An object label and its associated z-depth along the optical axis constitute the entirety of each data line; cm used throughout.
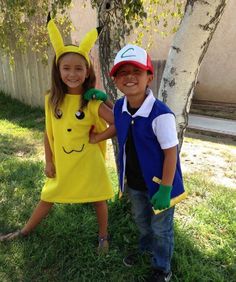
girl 167
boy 137
